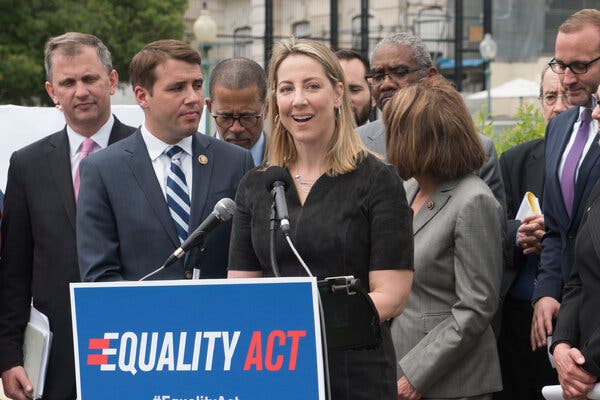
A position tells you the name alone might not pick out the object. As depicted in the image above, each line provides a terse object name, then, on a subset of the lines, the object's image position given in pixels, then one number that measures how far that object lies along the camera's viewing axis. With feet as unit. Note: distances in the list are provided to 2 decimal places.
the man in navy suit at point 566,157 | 32.01
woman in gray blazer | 30.17
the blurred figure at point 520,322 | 34.61
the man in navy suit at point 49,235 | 33.14
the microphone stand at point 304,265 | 22.19
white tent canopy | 194.89
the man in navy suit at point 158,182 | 29.50
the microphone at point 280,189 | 23.18
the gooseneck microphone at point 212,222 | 24.34
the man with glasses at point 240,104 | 37.68
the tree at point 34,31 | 189.70
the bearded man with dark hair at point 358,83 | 45.63
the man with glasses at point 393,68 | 38.18
